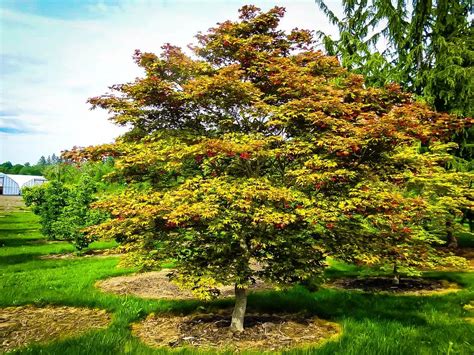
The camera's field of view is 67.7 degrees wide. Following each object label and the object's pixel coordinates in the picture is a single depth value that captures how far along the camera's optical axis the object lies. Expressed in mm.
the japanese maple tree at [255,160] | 6621
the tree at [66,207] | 22781
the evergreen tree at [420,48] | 17469
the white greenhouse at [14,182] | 107938
